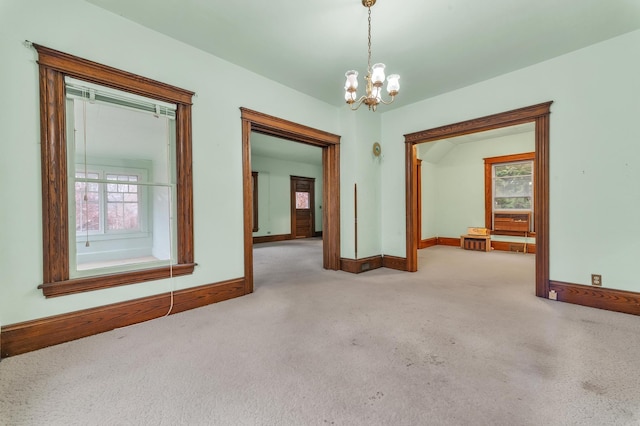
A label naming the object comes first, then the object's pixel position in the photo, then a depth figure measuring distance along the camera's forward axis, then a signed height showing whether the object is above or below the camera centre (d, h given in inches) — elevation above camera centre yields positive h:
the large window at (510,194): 251.4 +13.9
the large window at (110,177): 81.7 +12.9
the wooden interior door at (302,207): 377.1 +4.9
